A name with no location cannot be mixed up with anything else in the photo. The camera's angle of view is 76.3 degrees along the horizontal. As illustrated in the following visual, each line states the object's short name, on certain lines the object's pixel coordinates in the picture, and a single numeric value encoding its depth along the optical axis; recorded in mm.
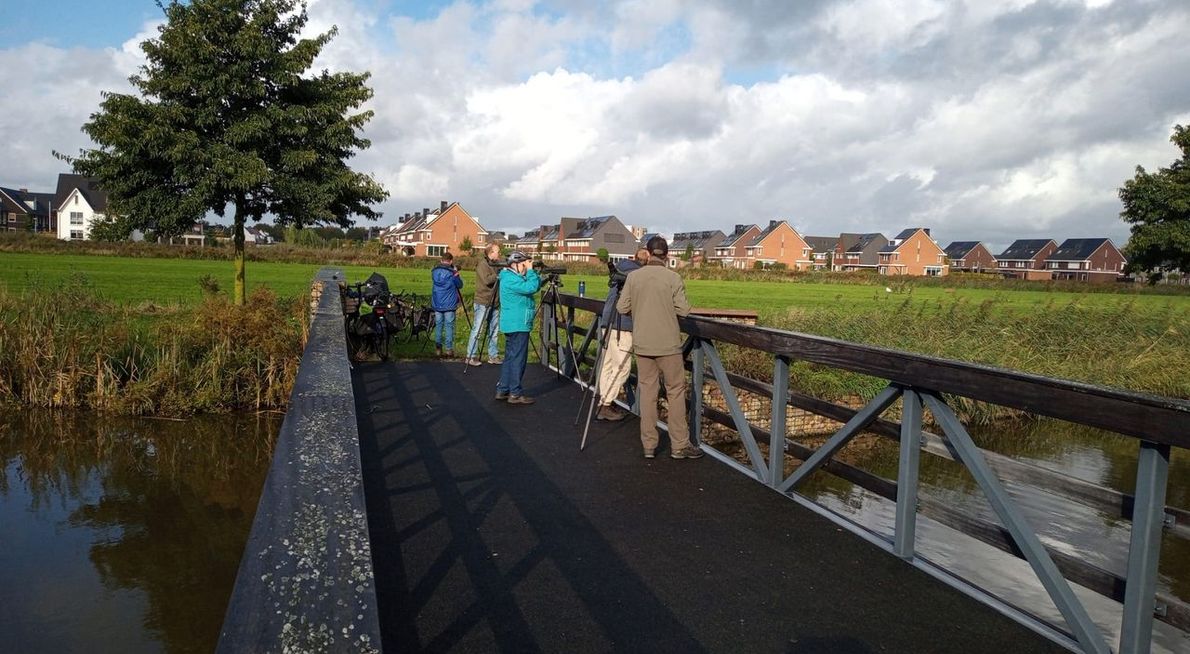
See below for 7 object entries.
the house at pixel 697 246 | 116562
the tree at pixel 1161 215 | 41906
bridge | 2127
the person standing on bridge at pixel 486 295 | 11180
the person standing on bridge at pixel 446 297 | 12047
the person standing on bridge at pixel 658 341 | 5953
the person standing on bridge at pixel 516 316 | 8250
